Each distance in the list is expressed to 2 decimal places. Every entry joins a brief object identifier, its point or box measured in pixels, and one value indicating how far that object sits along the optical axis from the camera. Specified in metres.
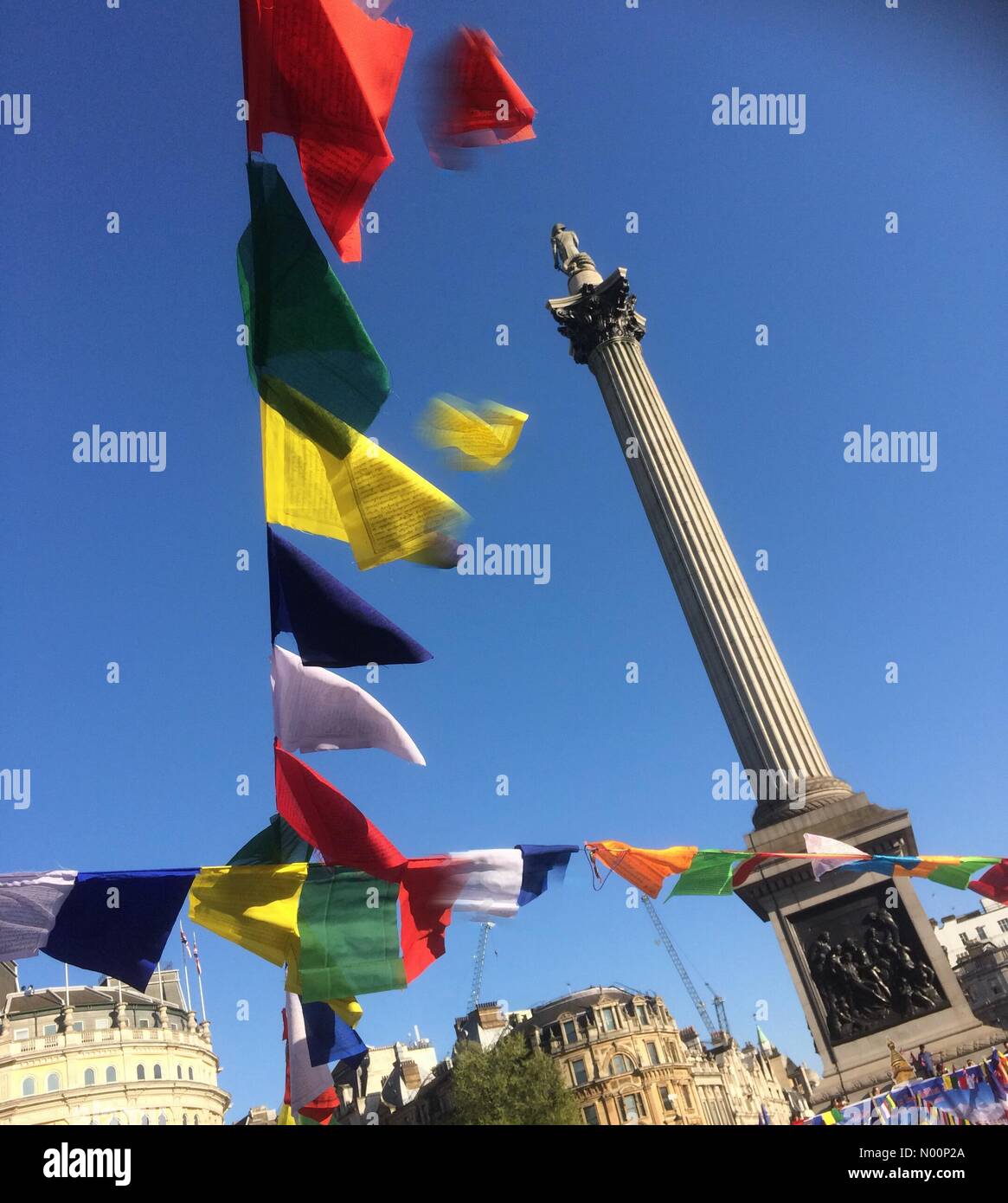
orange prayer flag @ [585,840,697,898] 14.85
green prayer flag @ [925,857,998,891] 15.85
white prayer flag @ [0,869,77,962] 9.41
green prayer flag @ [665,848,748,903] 15.20
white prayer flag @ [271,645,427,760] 9.56
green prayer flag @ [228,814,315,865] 11.34
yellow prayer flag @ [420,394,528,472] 9.75
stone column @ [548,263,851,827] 21.50
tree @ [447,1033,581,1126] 41.44
